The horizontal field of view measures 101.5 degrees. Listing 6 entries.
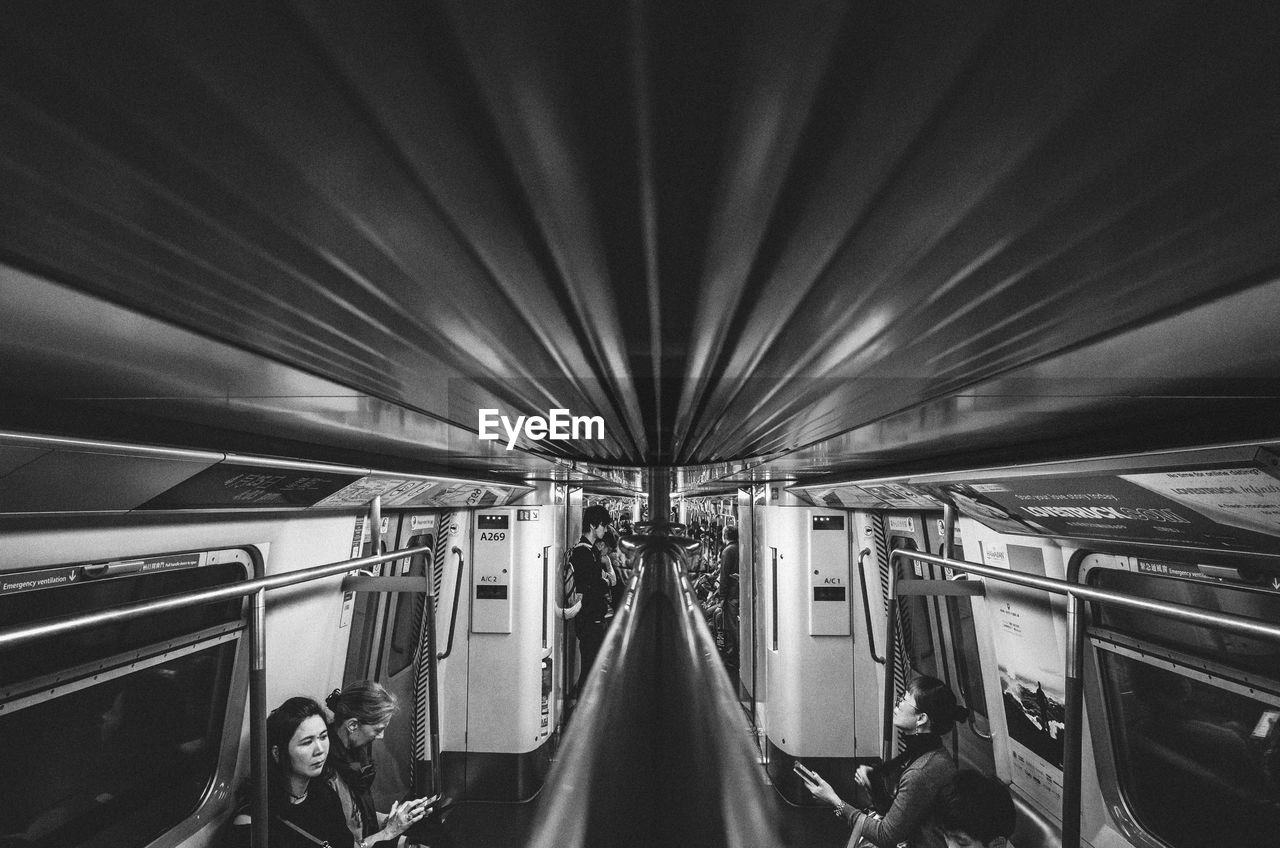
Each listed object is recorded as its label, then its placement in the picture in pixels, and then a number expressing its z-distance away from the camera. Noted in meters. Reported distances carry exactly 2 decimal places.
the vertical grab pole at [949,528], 3.03
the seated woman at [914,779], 3.25
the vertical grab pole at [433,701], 2.92
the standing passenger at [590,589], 7.45
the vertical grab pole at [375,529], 2.87
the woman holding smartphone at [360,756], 3.26
